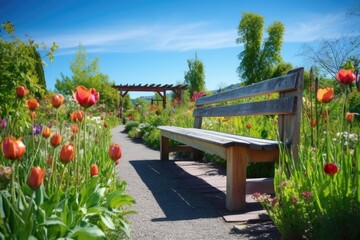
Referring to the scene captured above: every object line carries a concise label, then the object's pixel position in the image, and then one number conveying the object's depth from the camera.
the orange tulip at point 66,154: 1.44
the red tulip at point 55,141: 1.59
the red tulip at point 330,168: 1.56
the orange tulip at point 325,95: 1.95
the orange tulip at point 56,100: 1.80
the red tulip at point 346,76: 1.94
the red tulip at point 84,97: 1.71
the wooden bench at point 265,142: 2.74
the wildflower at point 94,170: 1.91
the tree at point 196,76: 37.25
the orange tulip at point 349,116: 1.99
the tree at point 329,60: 19.95
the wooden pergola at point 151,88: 24.56
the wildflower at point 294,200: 1.88
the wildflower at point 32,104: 1.95
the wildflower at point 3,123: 2.37
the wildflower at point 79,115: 1.96
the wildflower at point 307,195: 1.76
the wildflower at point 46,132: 1.84
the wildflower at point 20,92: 1.84
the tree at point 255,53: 31.50
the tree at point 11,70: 3.35
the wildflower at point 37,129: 2.60
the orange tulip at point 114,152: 1.88
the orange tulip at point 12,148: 1.13
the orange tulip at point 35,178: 1.13
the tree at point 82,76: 22.61
